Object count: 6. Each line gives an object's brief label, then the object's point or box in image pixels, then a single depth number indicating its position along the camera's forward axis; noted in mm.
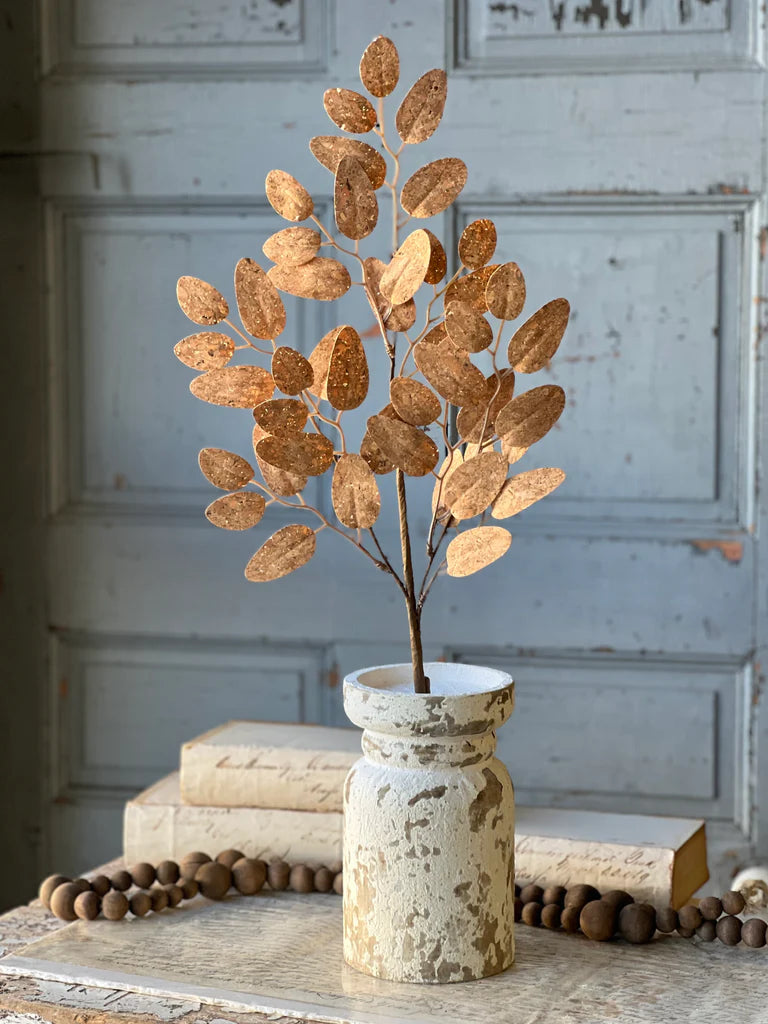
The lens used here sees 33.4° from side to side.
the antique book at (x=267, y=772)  1045
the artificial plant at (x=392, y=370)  817
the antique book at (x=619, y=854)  944
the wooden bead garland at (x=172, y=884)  963
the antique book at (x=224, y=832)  1049
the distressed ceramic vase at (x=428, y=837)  823
